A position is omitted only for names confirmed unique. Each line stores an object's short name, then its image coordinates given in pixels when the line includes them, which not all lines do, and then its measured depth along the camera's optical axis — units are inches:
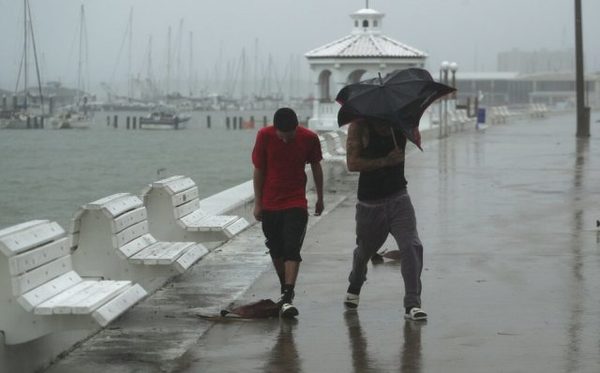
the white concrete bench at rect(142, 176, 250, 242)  469.7
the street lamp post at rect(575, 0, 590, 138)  1582.2
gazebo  2586.1
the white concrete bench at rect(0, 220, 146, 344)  288.8
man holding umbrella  365.4
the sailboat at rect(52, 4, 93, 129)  5014.8
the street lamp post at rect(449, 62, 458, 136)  2106.3
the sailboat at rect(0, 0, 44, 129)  4237.2
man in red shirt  380.2
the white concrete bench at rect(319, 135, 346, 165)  906.7
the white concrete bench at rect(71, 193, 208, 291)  386.6
